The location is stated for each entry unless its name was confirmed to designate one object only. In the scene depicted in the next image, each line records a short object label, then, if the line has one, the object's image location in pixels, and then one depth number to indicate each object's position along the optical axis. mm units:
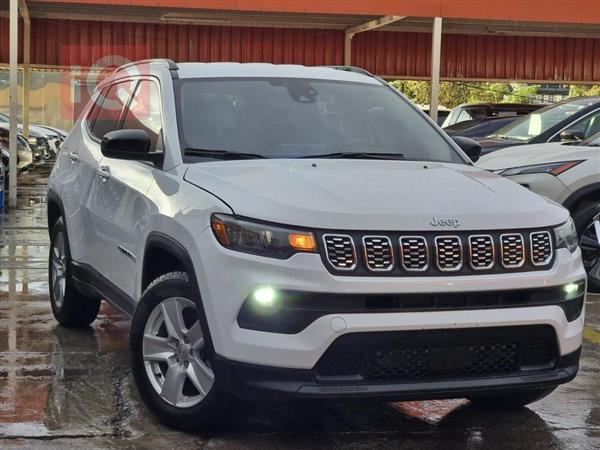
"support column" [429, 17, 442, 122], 14141
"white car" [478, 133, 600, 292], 7977
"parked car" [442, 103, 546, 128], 17656
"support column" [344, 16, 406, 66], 16422
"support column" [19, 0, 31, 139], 17056
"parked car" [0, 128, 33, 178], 19047
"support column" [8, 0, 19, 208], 13555
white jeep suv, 3754
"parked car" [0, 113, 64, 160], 24000
